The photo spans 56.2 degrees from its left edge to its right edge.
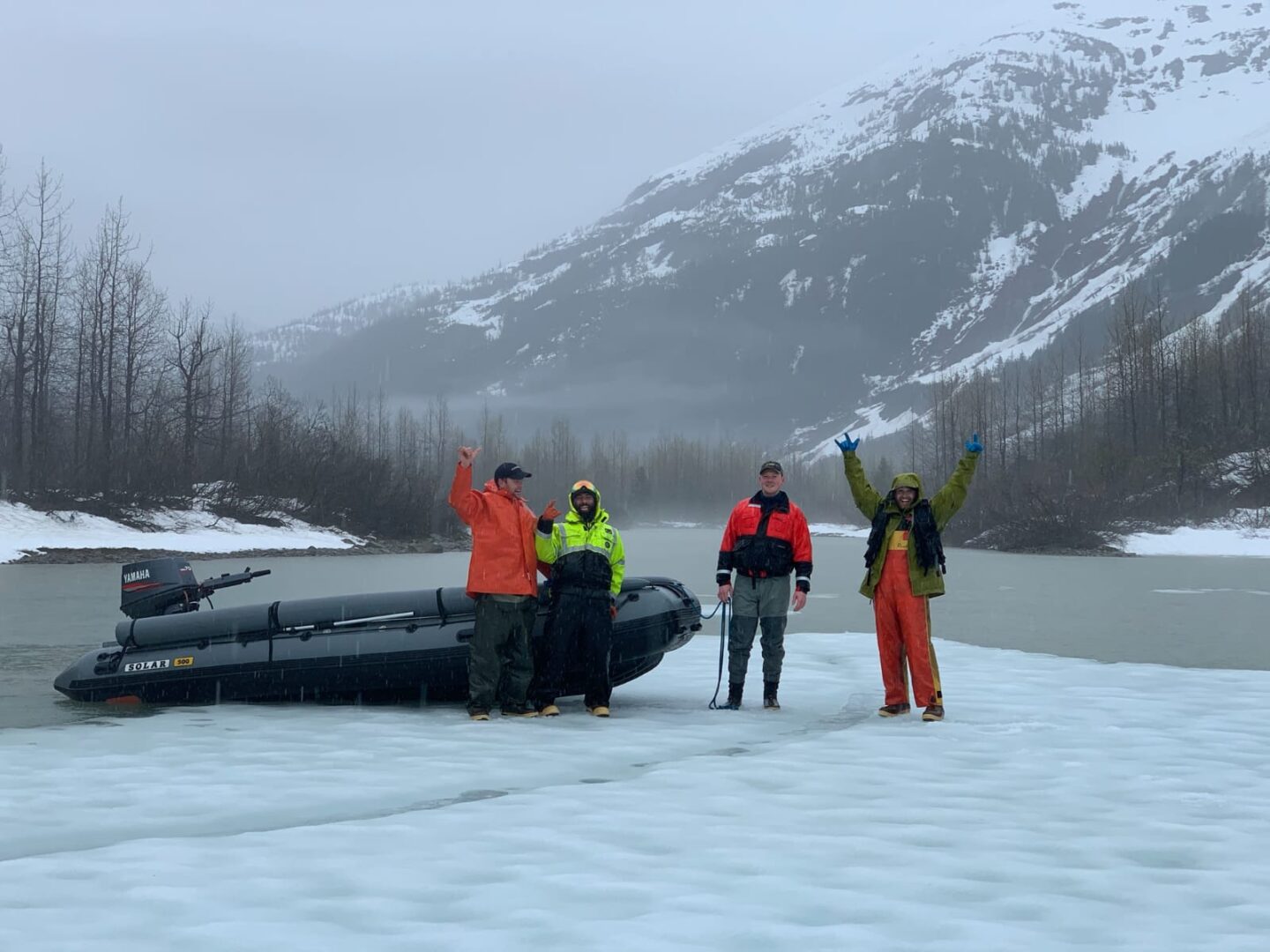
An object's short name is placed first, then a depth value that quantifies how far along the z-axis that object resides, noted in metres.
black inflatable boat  8.72
